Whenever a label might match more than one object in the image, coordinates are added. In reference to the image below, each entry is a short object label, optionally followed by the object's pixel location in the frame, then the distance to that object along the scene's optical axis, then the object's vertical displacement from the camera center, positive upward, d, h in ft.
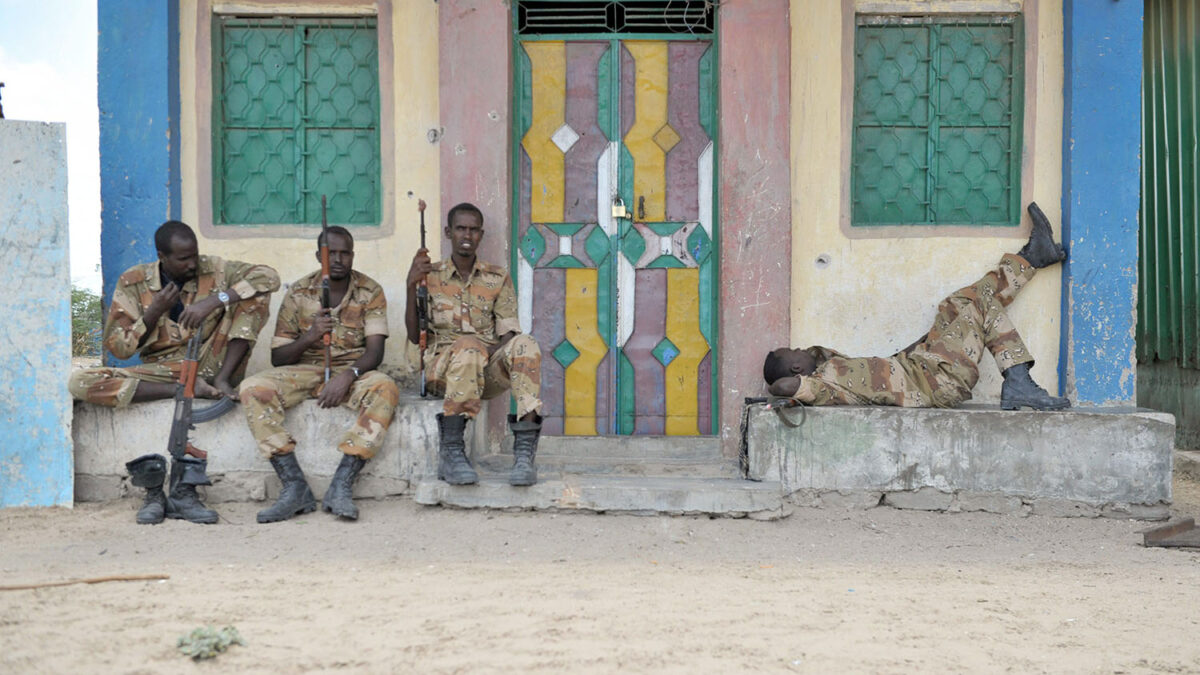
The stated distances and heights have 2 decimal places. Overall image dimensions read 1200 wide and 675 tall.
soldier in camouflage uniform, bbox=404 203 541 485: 17.31 -0.53
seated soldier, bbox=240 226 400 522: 17.16 -1.01
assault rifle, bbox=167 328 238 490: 17.03 -1.67
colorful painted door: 20.44 +1.67
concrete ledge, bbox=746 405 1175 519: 18.19 -2.50
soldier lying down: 18.54 -0.96
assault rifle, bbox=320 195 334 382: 17.92 +0.52
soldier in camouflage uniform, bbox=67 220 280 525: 17.57 -0.08
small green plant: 10.70 -3.33
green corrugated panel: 24.64 +2.96
